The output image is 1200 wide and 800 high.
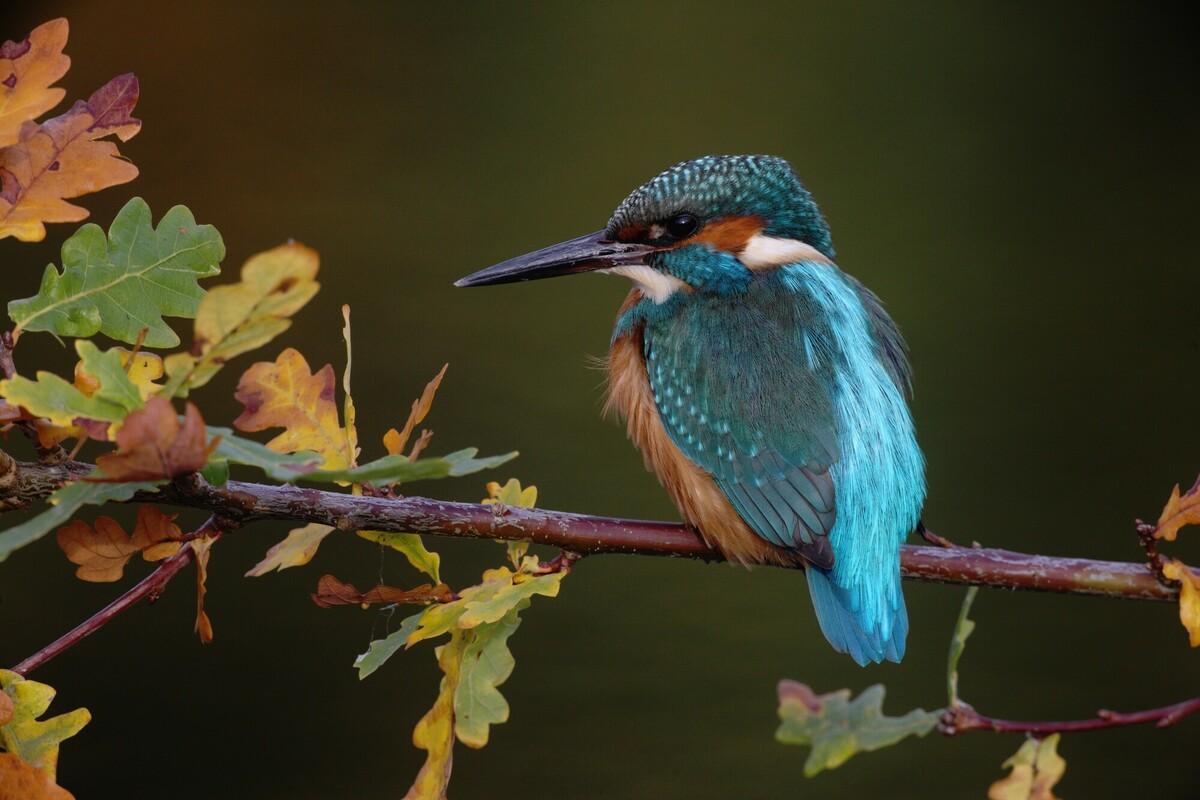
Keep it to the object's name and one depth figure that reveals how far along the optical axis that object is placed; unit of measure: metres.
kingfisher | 3.42
